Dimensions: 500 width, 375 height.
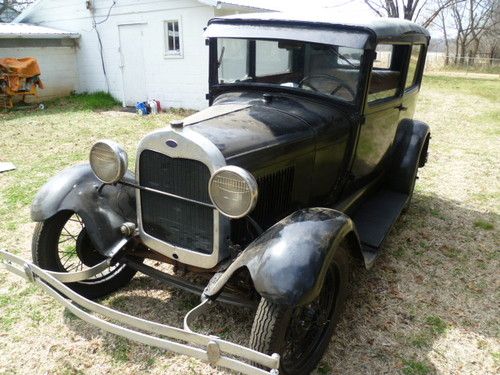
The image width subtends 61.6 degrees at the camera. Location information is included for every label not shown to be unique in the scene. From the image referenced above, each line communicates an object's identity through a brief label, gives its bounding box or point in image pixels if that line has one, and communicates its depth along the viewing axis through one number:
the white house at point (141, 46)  9.95
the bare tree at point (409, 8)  25.47
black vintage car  2.09
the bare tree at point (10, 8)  24.86
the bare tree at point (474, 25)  32.19
